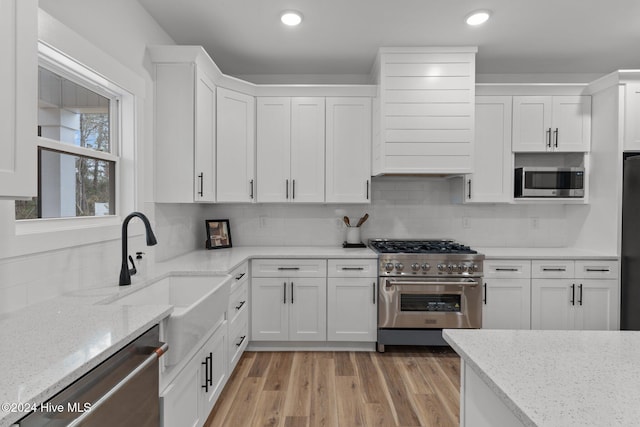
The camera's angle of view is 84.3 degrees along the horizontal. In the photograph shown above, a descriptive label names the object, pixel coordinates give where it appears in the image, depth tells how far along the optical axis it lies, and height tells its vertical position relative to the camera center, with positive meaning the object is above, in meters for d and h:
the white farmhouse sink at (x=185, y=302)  1.47 -0.51
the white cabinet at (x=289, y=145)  3.40 +0.63
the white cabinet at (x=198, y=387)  1.51 -0.90
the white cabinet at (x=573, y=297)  3.15 -0.76
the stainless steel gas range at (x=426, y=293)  3.11 -0.73
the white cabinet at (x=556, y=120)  3.37 +0.88
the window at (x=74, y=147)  1.74 +0.34
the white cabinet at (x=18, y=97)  1.04 +0.34
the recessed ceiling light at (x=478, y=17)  2.59 +1.46
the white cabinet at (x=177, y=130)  2.70 +0.61
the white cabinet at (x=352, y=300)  3.16 -0.81
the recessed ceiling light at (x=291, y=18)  2.60 +1.45
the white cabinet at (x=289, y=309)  3.17 -0.89
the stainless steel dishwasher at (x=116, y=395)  0.85 -0.53
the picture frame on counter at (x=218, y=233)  3.51 -0.24
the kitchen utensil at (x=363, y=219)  3.60 -0.09
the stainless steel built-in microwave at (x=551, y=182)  3.31 +0.28
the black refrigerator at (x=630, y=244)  2.95 -0.27
